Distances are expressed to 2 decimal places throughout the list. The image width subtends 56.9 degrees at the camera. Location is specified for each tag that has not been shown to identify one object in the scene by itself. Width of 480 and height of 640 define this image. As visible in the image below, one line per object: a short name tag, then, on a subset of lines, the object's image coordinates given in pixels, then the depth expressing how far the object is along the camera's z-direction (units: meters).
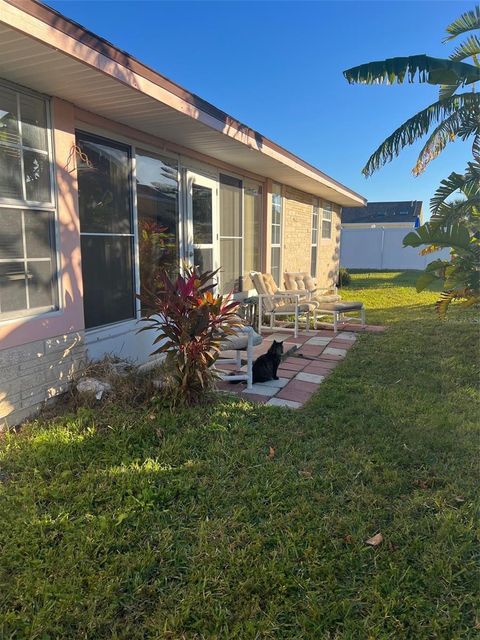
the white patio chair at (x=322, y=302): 8.16
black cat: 5.19
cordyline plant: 4.04
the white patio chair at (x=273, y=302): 7.71
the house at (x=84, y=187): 3.43
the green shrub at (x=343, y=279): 16.62
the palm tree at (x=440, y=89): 5.46
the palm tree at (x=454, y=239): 5.86
